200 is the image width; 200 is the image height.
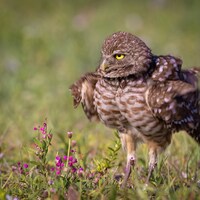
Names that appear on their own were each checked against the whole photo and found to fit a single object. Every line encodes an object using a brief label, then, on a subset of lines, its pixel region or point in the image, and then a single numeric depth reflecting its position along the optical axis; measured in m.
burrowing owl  8.74
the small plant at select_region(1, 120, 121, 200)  7.49
